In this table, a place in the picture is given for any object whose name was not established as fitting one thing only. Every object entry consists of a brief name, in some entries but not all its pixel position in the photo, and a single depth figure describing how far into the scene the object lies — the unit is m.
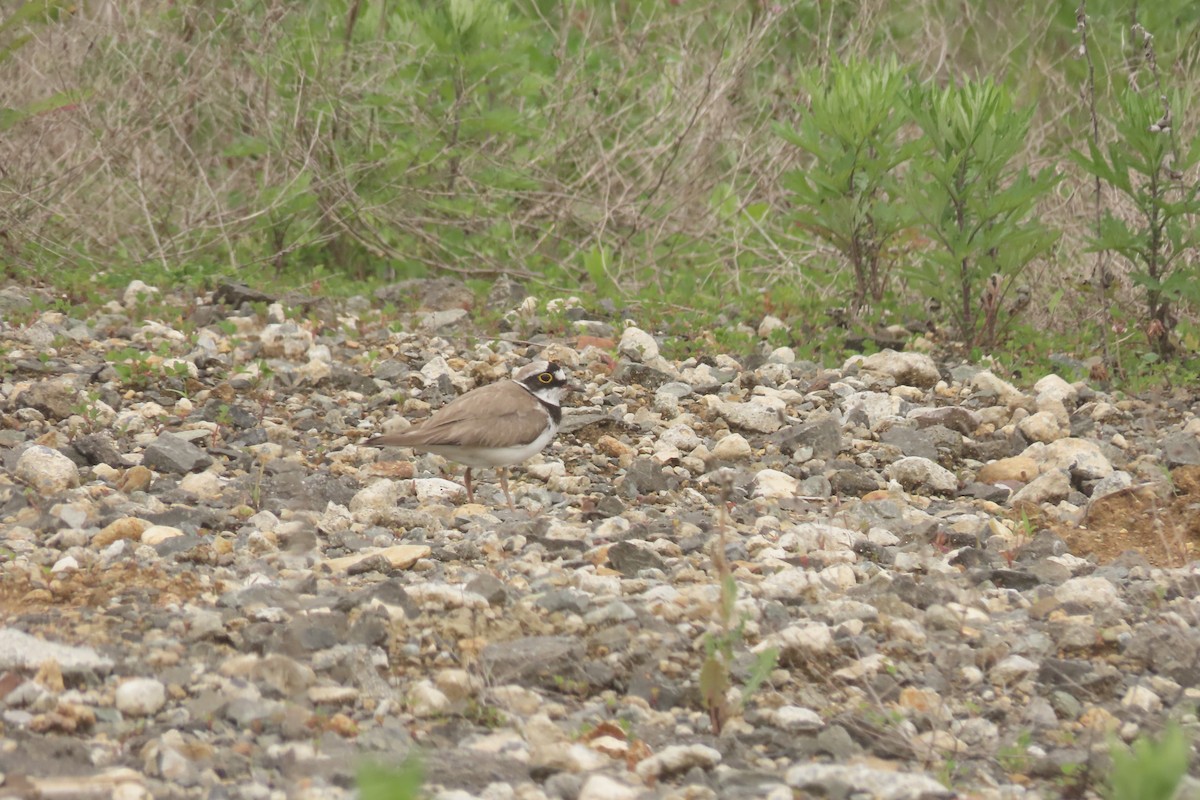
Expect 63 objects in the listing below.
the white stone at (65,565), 10.45
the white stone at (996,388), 16.42
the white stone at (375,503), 12.41
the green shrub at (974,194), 16.17
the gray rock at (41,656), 8.38
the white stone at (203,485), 12.79
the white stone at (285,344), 17.25
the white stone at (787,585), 10.52
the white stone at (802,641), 9.31
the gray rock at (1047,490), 13.66
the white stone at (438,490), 13.59
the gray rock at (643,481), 13.73
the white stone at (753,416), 15.41
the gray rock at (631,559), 11.07
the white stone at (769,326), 18.78
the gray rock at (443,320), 18.91
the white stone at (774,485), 13.58
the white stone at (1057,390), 16.31
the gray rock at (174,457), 13.48
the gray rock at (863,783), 7.38
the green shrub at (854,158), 16.87
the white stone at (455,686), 8.58
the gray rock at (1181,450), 14.55
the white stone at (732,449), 14.64
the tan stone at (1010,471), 14.33
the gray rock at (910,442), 14.81
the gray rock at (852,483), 14.05
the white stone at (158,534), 11.23
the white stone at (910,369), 16.92
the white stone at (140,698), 8.10
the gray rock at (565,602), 9.95
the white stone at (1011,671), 9.27
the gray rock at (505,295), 19.87
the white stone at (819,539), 11.86
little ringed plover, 12.99
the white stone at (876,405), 15.89
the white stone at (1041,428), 15.31
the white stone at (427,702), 8.38
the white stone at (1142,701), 8.89
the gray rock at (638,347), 17.48
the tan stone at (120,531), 11.14
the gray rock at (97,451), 13.43
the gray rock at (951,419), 15.62
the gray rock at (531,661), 8.91
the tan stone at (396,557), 10.91
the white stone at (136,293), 18.70
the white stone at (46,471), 12.47
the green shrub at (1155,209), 15.84
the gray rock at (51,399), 14.56
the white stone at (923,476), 14.13
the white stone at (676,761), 7.79
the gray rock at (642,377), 16.83
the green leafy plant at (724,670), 8.30
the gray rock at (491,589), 9.98
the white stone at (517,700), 8.55
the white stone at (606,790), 7.28
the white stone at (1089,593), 10.37
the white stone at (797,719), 8.48
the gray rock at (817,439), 14.84
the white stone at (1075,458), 14.17
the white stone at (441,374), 16.81
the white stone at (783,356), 17.72
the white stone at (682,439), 14.94
